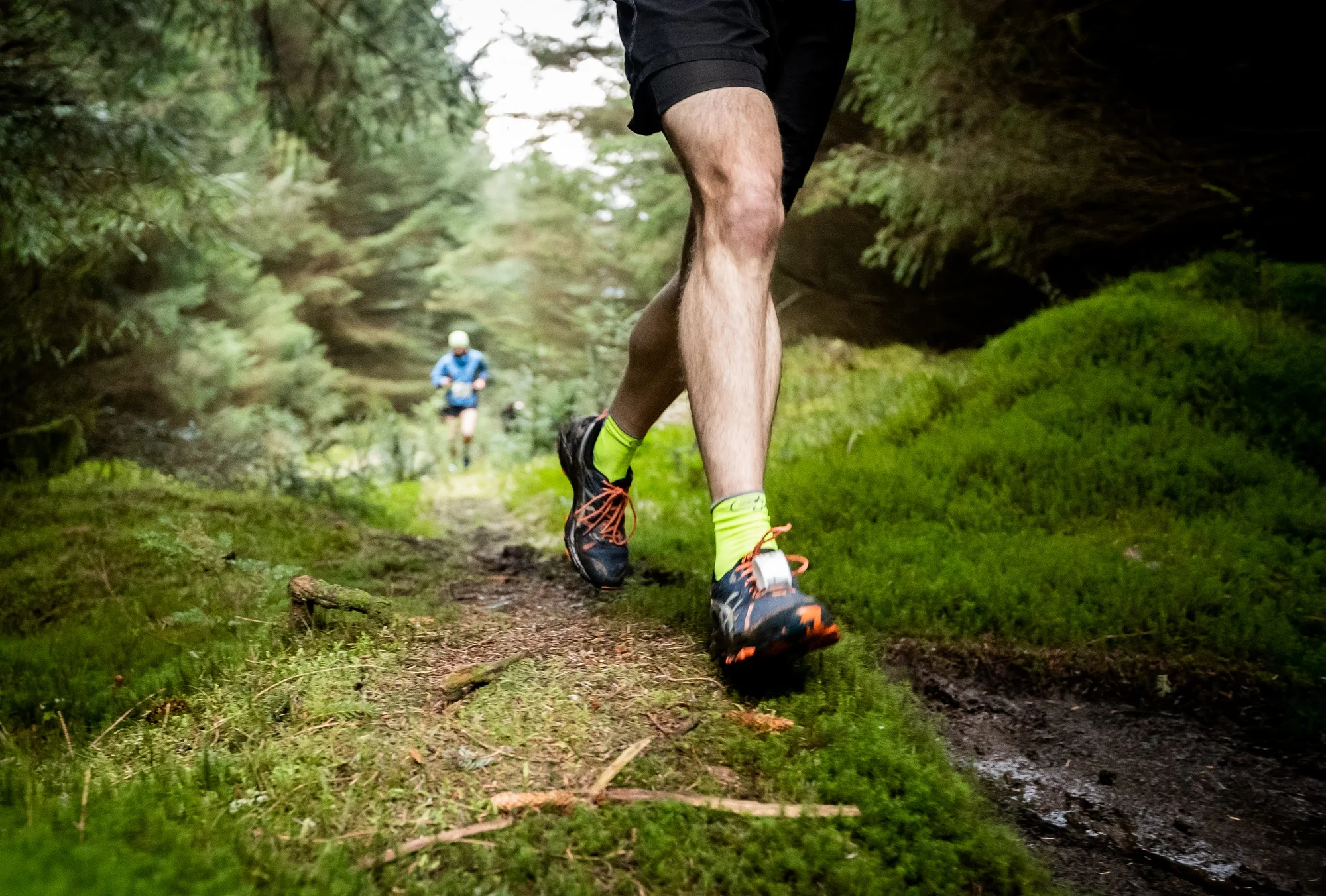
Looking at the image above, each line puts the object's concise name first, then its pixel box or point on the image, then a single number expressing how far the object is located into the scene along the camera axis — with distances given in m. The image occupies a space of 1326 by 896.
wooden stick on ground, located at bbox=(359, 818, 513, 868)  0.99
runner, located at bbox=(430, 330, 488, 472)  11.60
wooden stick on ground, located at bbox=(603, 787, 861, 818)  1.15
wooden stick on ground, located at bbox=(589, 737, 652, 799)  1.18
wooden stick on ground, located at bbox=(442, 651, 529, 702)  1.46
